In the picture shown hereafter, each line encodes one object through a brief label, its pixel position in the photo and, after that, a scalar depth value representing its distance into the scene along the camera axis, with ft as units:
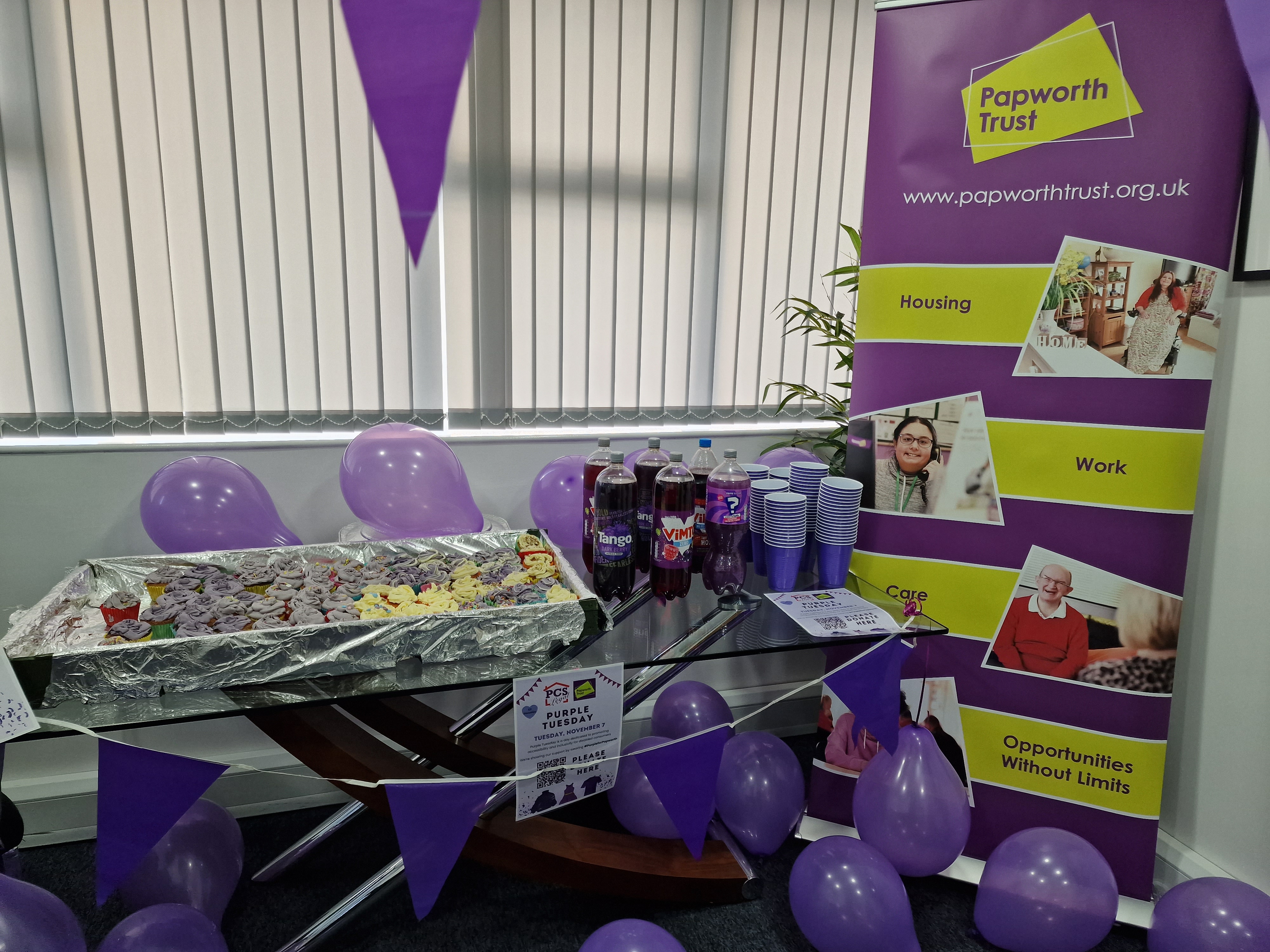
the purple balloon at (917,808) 5.32
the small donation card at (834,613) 4.55
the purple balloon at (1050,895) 4.92
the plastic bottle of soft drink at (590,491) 5.06
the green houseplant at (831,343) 6.91
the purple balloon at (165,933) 4.19
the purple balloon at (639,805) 5.98
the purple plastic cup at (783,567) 4.98
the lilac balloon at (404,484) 5.53
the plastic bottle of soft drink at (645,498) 5.12
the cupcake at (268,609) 3.98
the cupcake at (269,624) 3.84
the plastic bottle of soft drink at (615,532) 4.72
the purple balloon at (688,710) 6.67
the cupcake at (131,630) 3.67
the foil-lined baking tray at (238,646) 3.41
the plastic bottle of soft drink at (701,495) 5.24
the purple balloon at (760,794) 6.07
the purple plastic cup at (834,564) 5.20
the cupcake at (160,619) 3.80
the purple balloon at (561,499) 6.14
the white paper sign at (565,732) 3.91
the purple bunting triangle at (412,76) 3.86
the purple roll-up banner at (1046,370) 4.86
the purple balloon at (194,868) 5.02
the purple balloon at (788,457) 6.73
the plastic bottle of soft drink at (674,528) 4.69
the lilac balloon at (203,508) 5.24
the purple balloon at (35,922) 3.62
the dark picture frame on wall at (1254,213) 4.89
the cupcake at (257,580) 4.40
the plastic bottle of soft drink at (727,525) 4.91
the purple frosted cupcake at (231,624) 3.79
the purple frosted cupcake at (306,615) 3.89
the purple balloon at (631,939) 4.30
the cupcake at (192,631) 3.73
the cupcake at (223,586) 4.30
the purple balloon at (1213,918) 4.54
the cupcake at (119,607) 3.89
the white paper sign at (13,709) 3.23
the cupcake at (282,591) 4.25
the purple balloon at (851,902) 4.81
